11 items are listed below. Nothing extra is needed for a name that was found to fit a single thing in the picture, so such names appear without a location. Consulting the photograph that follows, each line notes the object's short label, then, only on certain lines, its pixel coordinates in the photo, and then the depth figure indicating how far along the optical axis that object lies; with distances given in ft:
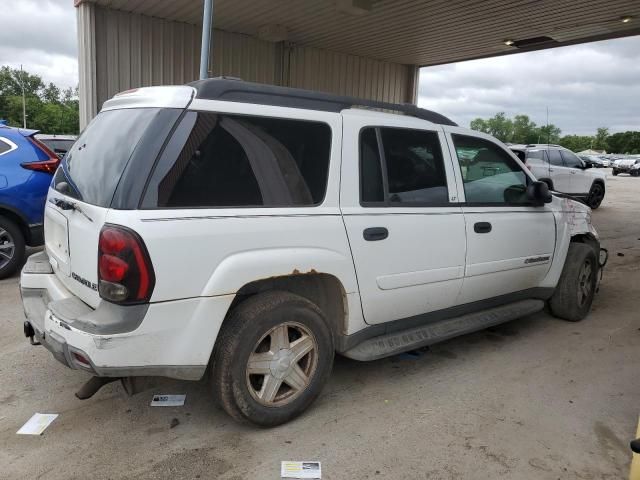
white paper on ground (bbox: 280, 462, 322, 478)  8.83
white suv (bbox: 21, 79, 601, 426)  8.44
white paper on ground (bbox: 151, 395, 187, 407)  11.11
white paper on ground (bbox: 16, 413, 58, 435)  9.94
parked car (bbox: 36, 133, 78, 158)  34.38
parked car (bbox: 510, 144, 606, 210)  50.14
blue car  19.88
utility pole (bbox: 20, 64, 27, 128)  199.38
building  31.82
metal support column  22.02
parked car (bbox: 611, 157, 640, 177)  129.70
